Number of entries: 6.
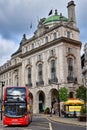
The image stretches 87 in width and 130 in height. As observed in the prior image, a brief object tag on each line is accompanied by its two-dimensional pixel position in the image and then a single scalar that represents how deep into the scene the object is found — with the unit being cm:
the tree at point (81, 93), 2339
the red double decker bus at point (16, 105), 1168
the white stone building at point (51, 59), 2951
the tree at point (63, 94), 2439
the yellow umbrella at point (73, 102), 2056
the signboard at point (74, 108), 2095
